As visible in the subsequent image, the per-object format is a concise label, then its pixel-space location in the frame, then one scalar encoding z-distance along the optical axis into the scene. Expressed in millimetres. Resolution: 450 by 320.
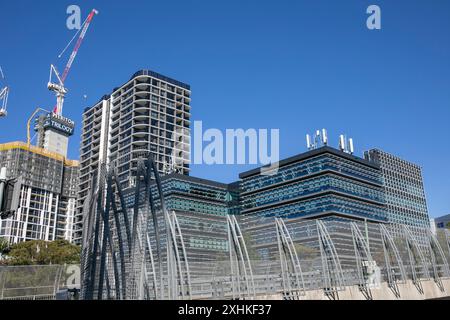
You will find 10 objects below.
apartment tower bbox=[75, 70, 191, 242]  144000
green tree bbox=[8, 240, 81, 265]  74075
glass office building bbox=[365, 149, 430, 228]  150962
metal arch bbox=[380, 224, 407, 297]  33125
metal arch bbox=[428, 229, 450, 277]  41000
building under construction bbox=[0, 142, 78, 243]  158750
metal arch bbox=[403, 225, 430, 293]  37312
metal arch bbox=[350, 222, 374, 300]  31078
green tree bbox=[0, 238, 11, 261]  77594
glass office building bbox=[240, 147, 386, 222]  117875
